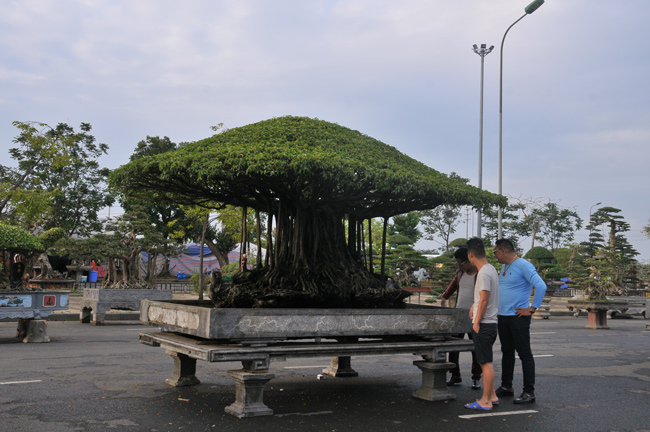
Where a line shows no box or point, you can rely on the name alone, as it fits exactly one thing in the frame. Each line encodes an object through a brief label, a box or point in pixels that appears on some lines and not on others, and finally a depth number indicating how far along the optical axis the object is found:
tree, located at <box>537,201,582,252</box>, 73.19
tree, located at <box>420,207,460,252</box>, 64.84
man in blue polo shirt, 7.08
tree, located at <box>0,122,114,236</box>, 39.75
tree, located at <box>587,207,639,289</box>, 38.94
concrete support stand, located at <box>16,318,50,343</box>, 12.56
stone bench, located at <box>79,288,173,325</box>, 17.25
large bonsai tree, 6.61
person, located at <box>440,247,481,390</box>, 7.95
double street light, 22.99
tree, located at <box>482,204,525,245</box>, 66.38
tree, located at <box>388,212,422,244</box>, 41.34
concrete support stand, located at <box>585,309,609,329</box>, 20.00
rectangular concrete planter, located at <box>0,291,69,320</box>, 12.34
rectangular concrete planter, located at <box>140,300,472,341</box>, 6.00
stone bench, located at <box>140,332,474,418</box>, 5.96
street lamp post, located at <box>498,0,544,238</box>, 24.02
